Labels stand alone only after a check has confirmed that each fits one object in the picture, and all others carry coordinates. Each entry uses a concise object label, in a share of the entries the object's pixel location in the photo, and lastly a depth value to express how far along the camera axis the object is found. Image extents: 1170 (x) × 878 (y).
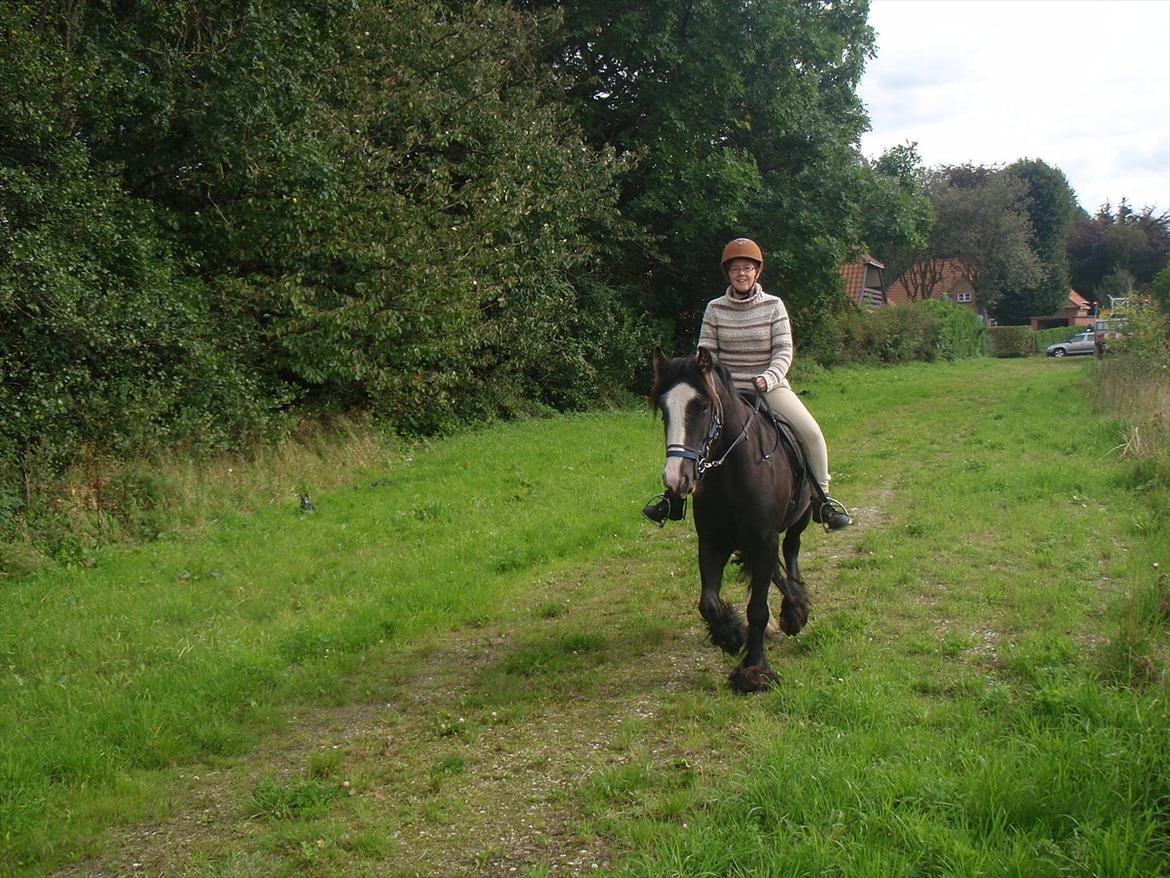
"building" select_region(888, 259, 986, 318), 63.88
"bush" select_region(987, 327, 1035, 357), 55.09
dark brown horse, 5.10
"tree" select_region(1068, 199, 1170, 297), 70.75
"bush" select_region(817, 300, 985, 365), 36.75
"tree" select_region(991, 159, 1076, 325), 68.62
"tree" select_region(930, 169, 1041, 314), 59.19
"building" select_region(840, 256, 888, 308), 49.53
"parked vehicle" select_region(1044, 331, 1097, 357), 48.44
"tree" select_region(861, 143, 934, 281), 24.69
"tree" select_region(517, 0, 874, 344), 21.27
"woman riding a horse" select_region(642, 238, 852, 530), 5.99
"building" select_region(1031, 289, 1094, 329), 70.44
